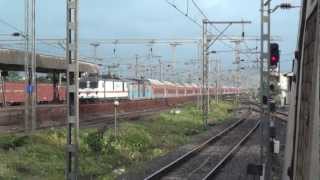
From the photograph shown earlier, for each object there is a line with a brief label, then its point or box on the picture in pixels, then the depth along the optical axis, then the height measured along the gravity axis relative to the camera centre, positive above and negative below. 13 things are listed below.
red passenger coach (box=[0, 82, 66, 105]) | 57.59 -1.69
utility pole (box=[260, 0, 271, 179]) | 20.76 +0.68
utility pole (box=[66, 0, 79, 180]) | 11.21 -0.16
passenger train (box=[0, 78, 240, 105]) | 59.72 -1.53
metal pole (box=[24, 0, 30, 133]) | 26.04 +0.66
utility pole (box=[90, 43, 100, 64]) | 82.35 +3.99
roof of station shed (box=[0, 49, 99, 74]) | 40.50 +0.97
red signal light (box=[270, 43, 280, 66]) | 19.95 +0.76
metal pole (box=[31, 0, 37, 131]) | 26.26 +0.69
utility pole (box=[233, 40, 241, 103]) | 78.26 +3.13
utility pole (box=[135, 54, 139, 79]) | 96.82 +1.41
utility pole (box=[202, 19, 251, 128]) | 44.75 +1.75
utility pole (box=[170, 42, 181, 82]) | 89.31 +4.41
